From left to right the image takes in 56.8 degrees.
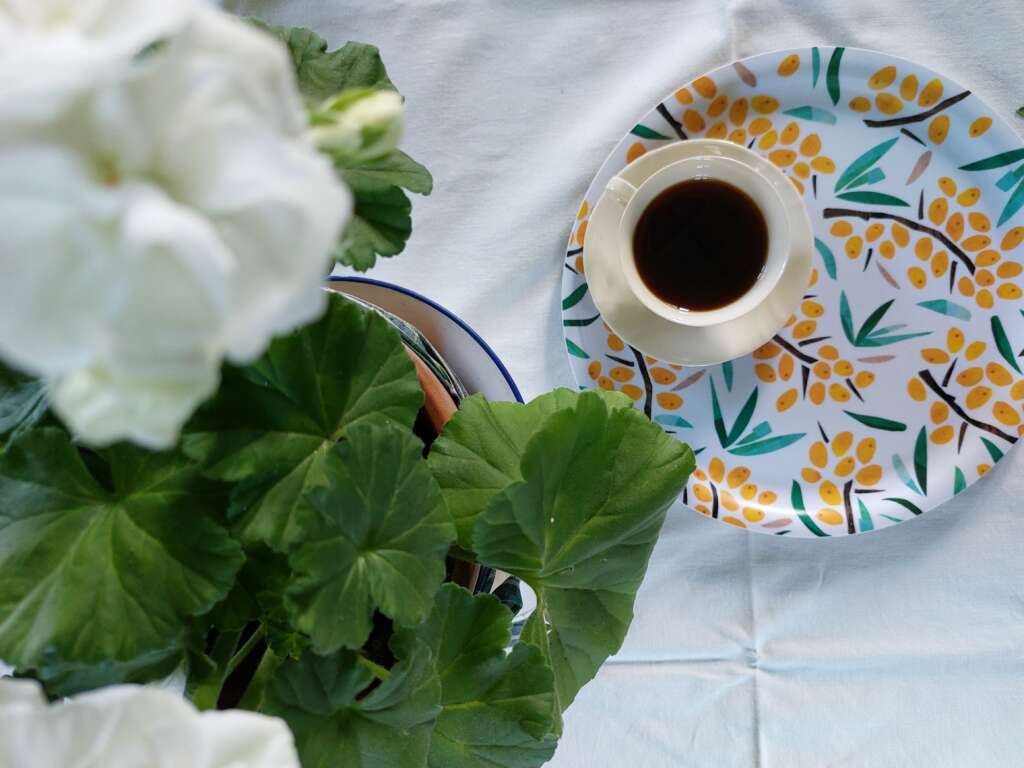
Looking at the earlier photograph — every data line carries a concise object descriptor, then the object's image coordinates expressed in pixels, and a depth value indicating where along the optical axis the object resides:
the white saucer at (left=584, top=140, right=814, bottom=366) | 0.70
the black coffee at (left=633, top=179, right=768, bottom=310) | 0.72
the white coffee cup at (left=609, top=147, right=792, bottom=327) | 0.69
